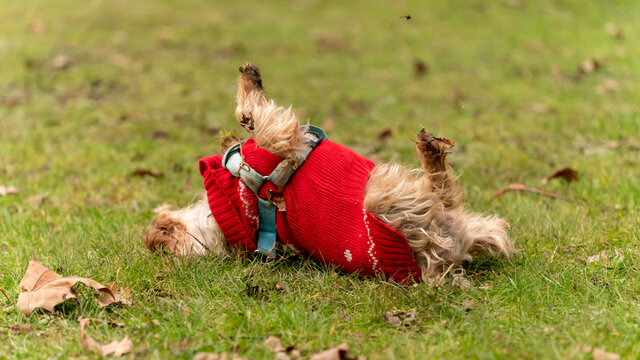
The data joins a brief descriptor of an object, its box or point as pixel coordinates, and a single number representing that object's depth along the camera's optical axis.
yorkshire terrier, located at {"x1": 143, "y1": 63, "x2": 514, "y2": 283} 6.38
